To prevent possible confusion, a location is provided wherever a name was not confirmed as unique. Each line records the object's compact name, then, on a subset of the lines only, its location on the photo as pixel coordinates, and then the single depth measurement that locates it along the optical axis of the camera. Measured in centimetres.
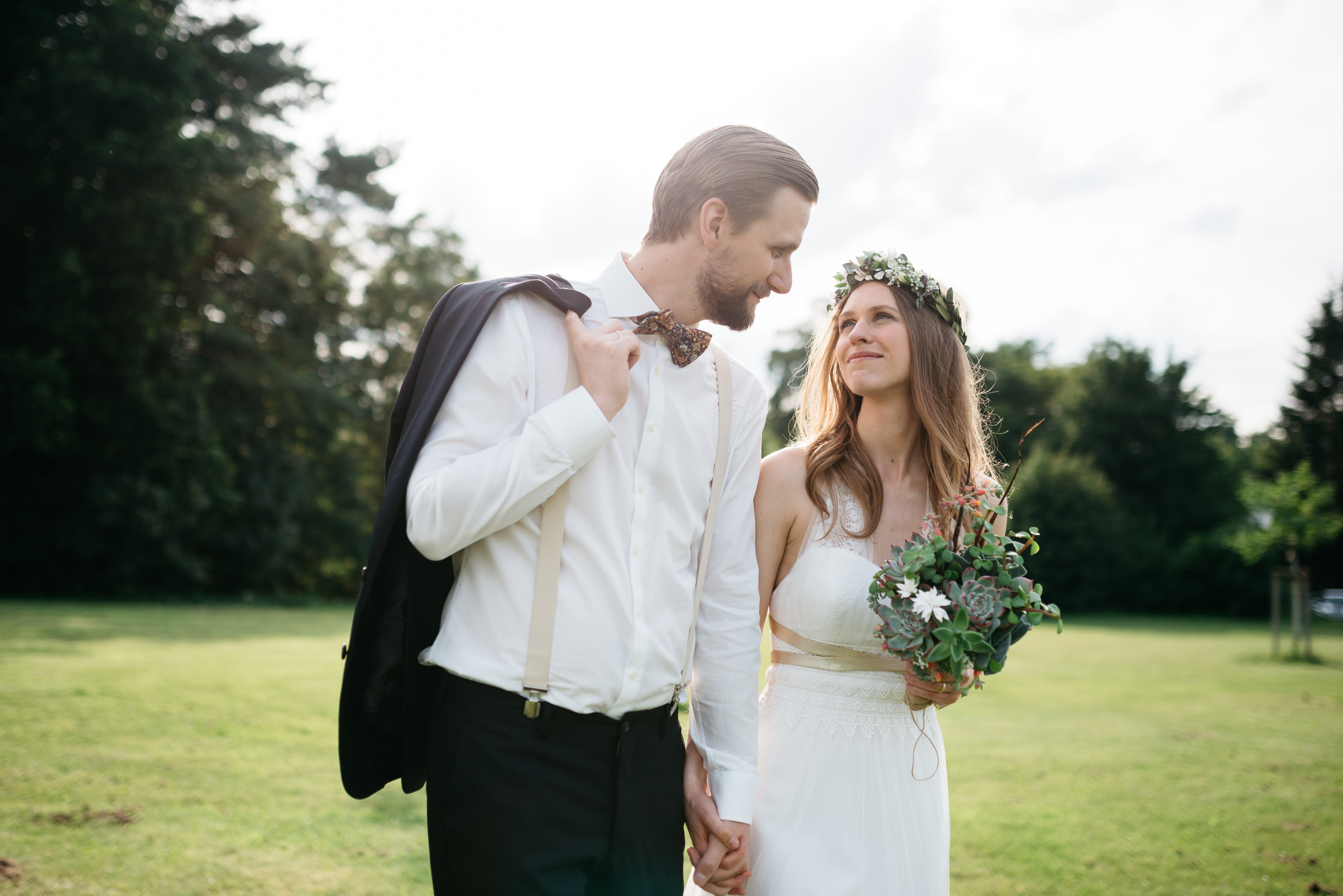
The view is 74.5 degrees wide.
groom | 214
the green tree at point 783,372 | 4584
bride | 305
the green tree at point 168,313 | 2167
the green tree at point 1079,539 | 3784
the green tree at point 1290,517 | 1936
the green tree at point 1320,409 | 4006
